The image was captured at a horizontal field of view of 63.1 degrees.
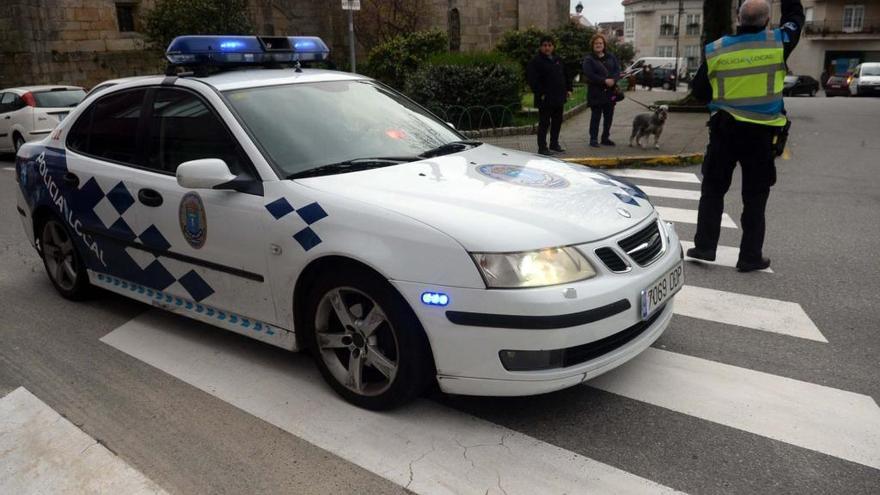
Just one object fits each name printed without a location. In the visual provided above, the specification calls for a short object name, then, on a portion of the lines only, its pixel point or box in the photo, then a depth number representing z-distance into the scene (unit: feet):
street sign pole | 37.83
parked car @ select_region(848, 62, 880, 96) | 114.93
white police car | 10.11
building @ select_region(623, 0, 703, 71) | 263.29
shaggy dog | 35.40
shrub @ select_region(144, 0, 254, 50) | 69.31
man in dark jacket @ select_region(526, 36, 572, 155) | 35.86
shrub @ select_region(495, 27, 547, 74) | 71.41
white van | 168.04
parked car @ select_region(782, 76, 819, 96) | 133.69
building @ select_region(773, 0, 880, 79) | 186.50
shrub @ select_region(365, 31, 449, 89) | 56.90
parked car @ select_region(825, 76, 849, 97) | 131.33
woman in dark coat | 37.68
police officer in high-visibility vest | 16.66
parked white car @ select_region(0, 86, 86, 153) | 47.50
